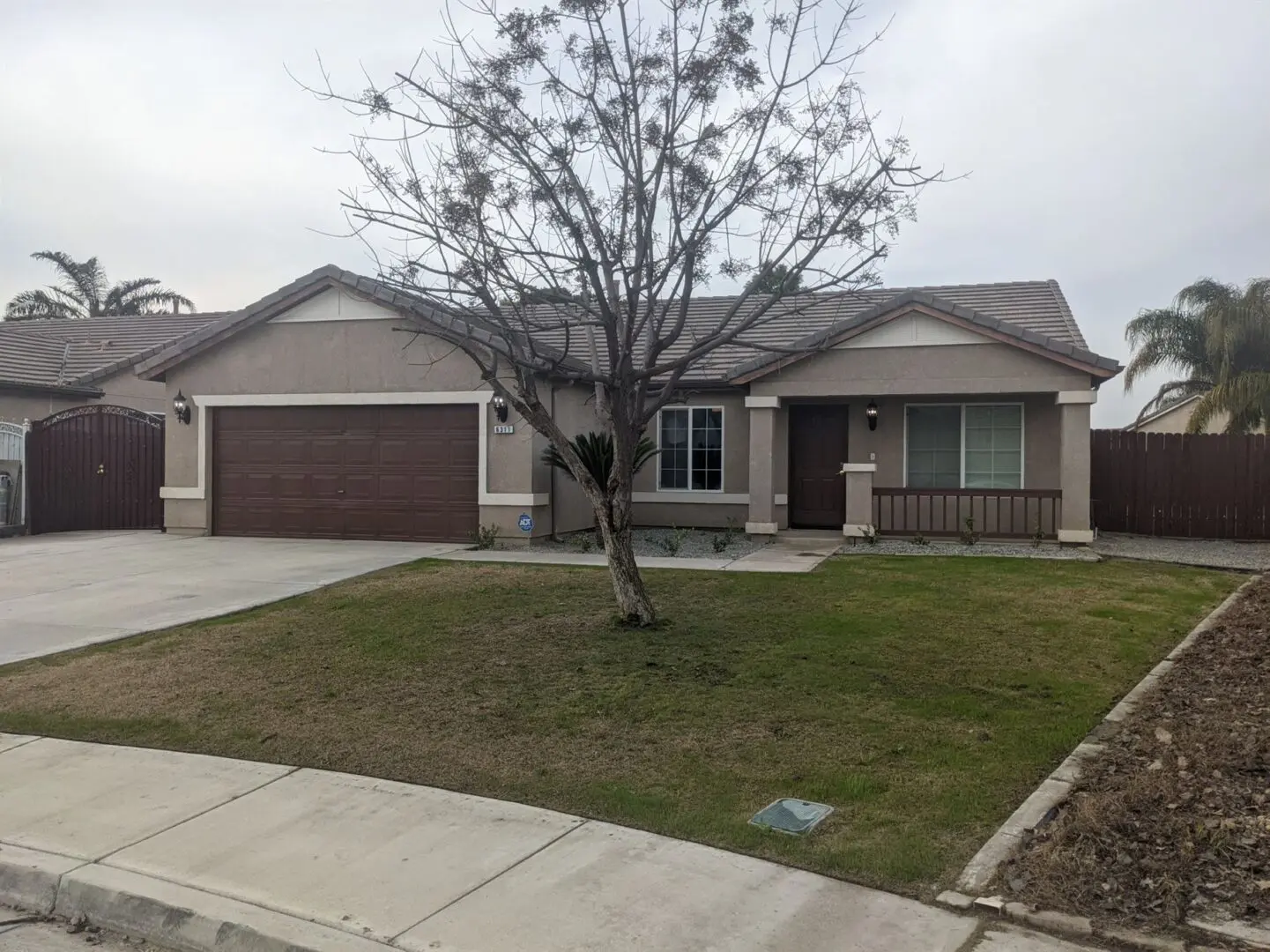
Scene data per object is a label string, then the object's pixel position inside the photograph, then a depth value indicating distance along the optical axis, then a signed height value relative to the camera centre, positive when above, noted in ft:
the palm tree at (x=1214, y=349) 73.97 +9.39
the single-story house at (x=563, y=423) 50.49 +2.01
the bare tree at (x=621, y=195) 27.58 +7.41
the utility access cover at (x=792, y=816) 15.47 -5.50
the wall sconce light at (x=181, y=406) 56.08 +3.06
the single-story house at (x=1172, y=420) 86.12 +4.18
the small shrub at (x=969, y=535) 49.91 -3.43
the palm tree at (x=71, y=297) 122.62 +19.90
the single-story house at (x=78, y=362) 70.54 +7.46
